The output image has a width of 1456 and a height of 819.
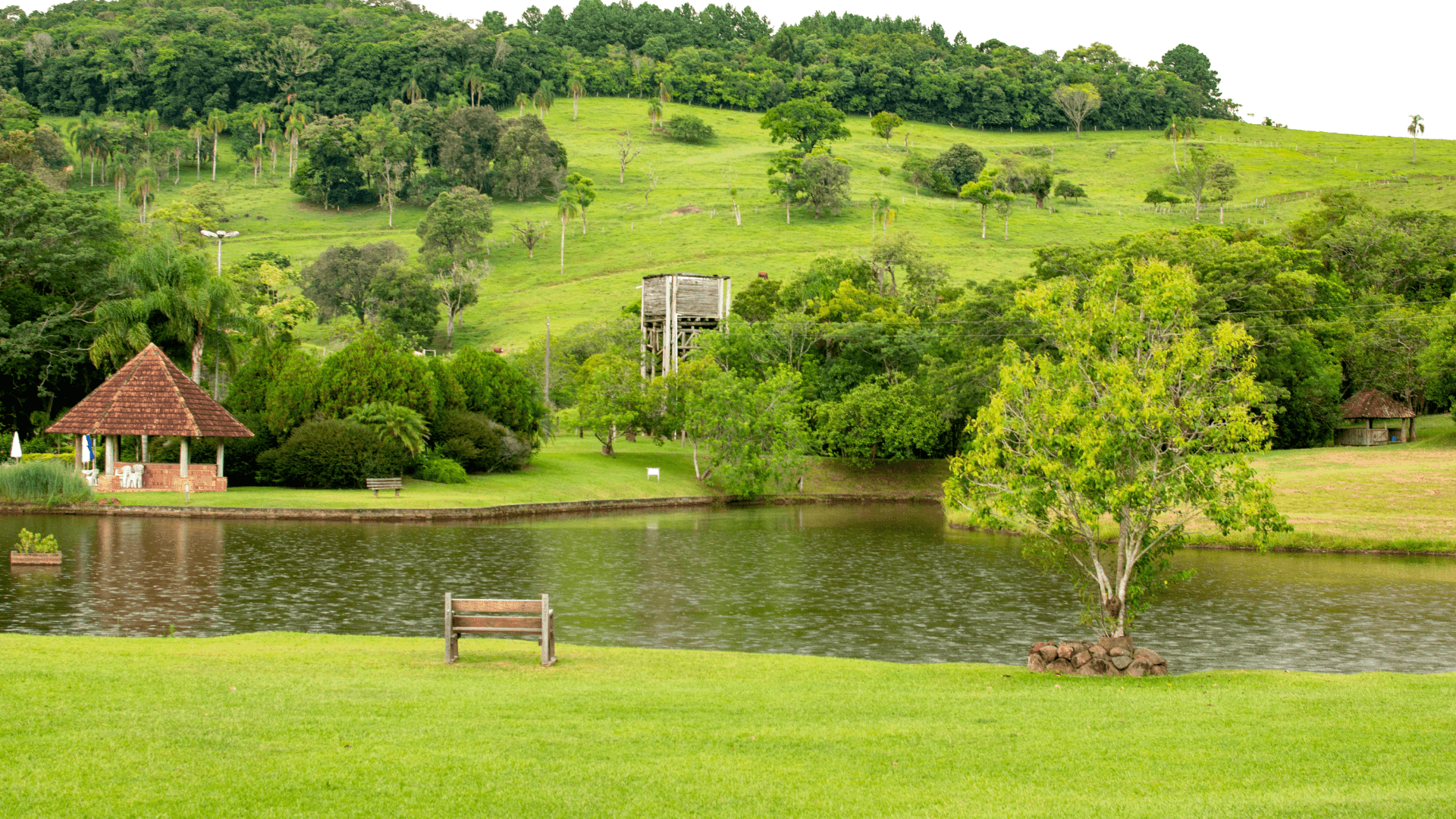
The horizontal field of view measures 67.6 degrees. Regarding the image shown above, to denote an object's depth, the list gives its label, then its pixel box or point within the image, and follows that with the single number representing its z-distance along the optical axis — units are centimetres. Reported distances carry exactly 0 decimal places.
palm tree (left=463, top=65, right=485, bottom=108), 17575
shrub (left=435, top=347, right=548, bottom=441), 5778
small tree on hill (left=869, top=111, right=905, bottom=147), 17462
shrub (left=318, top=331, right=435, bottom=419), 5256
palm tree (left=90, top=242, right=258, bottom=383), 5347
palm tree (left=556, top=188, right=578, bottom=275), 11981
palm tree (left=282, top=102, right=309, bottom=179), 15650
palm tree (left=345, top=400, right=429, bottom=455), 5091
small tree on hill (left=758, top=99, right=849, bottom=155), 15062
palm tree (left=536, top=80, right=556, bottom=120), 17438
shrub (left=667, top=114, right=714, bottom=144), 16738
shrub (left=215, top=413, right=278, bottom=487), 4969
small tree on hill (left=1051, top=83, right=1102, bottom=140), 19225
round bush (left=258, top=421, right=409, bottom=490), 4903
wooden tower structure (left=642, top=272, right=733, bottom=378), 7375
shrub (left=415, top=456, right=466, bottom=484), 5256
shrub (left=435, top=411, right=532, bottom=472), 5466
